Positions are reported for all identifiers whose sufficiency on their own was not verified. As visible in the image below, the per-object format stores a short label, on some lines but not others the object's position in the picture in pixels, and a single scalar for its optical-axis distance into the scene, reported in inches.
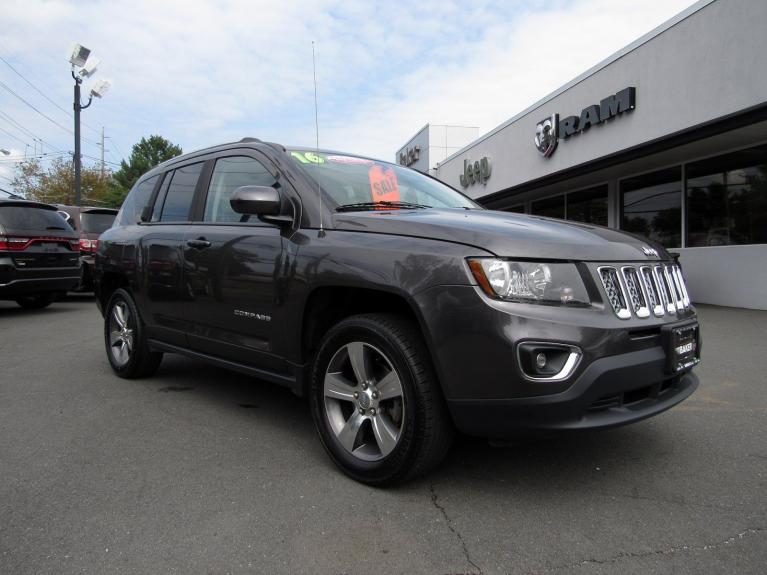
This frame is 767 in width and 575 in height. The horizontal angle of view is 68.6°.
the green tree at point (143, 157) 2492.6
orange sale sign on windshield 139.7
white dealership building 344.8
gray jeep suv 90.9
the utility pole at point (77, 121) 772.0
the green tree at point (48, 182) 1729.8
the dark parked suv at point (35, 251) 338.0
